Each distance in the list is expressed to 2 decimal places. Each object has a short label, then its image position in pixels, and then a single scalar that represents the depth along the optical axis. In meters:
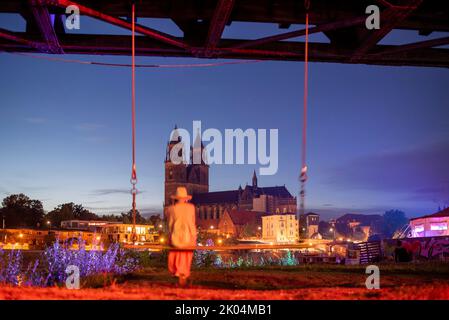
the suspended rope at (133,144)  10.58
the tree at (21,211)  121.83
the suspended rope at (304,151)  10.83
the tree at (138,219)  165.48
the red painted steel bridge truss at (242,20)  11.46
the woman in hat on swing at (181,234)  10.16
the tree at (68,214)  148.25
